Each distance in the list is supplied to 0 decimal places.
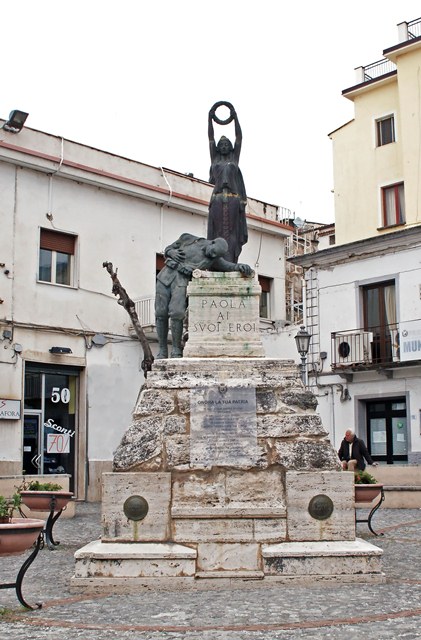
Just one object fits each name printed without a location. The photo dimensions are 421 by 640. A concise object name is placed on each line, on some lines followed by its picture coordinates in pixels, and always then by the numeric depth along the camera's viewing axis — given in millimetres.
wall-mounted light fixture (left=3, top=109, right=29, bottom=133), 18359
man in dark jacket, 13633
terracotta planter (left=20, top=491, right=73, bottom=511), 9952
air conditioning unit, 21812
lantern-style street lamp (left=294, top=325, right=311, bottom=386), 17719
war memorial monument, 6719
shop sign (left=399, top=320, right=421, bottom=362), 20422
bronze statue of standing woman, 8828
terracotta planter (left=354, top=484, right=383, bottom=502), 10258
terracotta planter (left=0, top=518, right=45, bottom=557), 5453
